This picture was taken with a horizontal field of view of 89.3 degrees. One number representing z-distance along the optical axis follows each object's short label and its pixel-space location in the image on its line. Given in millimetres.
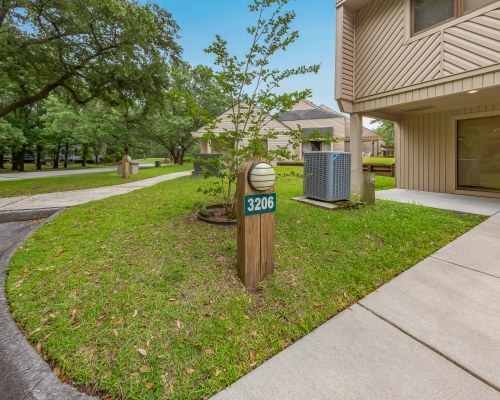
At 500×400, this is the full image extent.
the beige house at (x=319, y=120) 24463
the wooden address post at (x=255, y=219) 2246
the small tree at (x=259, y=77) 3625
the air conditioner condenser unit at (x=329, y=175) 5121
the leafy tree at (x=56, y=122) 19031
